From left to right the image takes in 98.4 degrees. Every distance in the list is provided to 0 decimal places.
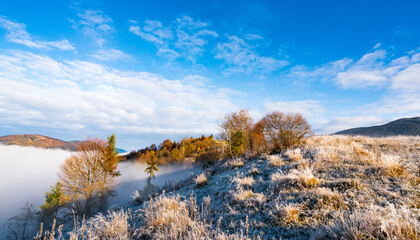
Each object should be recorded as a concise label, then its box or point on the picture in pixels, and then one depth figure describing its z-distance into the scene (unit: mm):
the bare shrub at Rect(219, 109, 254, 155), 22152
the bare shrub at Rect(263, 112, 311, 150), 14406
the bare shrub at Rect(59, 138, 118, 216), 25734
